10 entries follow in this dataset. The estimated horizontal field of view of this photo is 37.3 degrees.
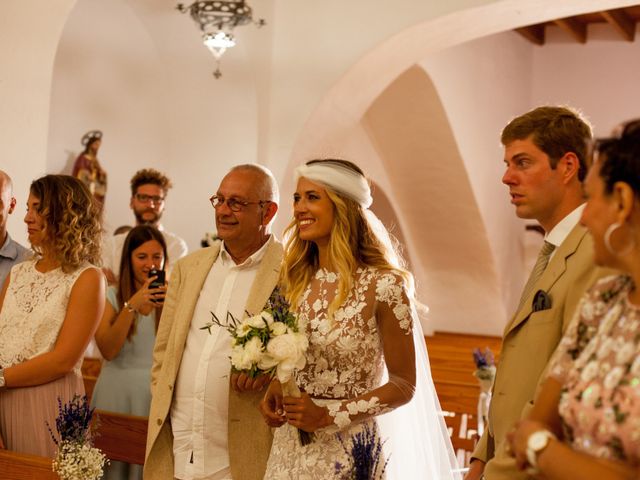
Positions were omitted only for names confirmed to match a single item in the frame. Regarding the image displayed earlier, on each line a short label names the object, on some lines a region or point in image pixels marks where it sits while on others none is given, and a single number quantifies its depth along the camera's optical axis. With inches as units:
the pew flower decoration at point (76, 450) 119.0
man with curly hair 228.5
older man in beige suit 129.1
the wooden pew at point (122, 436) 159.9
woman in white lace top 143.2
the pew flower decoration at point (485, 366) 216.4
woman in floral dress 67.8
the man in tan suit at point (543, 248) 94.4
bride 113.3
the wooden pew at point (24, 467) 128.8
